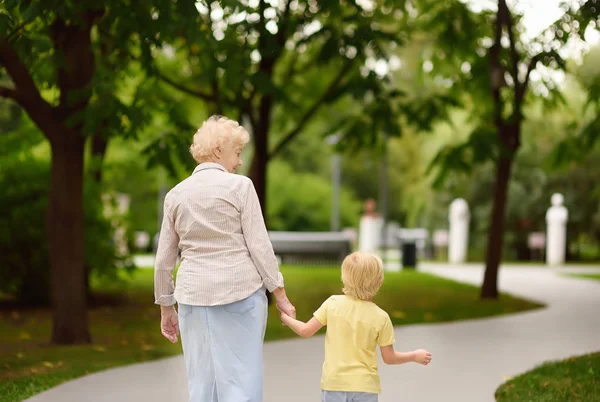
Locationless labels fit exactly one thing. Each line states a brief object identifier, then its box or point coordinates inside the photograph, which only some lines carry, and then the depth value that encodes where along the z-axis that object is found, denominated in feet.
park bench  102.27
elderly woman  15.05
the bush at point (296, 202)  175.83
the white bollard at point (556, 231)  119.24
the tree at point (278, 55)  40.16
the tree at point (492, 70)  51.78
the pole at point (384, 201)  105.50
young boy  14.99
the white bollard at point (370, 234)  131.54
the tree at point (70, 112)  32.24
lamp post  147.84
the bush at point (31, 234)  48.32
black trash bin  100.78
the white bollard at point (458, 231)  122.01
